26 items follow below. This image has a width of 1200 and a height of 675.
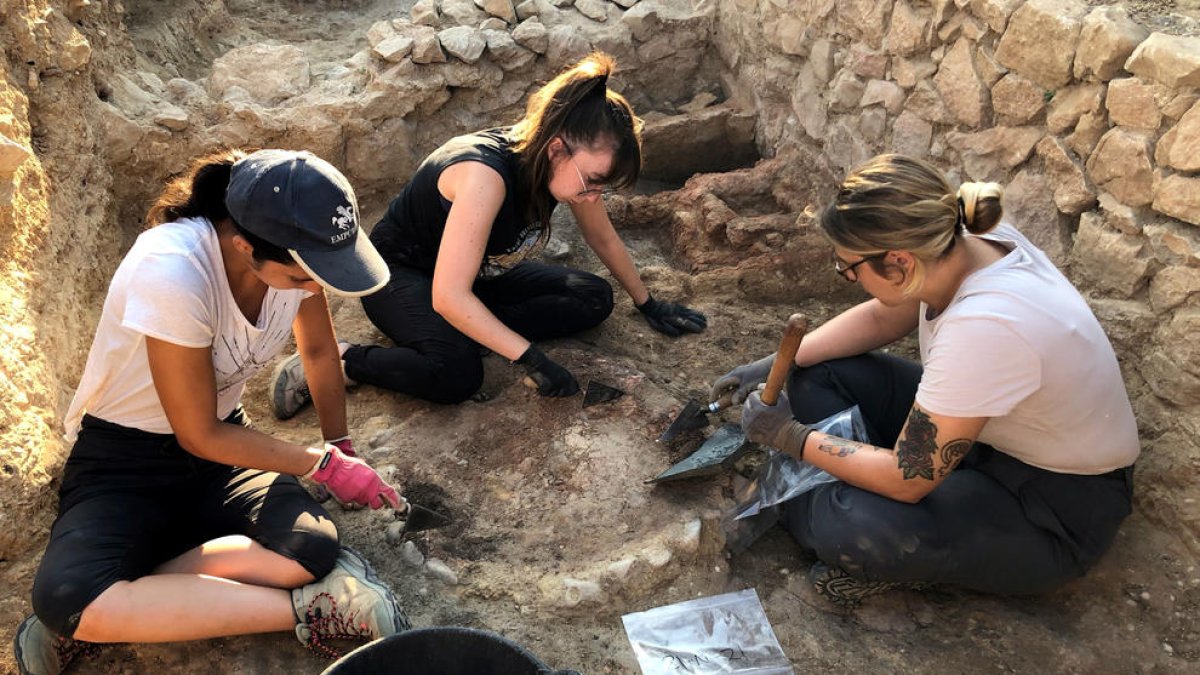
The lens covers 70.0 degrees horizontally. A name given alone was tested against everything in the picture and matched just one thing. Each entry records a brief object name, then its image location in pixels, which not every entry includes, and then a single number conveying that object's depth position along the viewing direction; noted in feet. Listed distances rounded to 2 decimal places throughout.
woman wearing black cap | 5.92
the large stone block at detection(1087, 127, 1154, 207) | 7.30
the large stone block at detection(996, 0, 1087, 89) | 7.86
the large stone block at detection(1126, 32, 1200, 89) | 6.75
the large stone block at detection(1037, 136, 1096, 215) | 7.98
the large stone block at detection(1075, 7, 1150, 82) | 7.34
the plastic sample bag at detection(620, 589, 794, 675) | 6.73
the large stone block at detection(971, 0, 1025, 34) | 8.46
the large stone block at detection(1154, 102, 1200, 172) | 6.81
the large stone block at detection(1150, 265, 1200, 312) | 6.98
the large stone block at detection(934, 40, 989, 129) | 9.20
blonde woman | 6.05
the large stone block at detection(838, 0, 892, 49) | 10.58
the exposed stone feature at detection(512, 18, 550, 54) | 13.65
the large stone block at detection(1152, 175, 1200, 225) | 6.88
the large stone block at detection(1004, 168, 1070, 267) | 8.32
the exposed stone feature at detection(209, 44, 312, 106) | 12.87
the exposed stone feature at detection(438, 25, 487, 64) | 13.20
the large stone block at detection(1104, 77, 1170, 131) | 7.16
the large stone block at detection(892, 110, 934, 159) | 10.23
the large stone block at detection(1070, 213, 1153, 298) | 7.46
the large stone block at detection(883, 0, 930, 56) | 9.95
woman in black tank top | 8.35
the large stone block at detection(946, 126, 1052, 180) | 8.69
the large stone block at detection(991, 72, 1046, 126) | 8.44
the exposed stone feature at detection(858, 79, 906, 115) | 10.59
